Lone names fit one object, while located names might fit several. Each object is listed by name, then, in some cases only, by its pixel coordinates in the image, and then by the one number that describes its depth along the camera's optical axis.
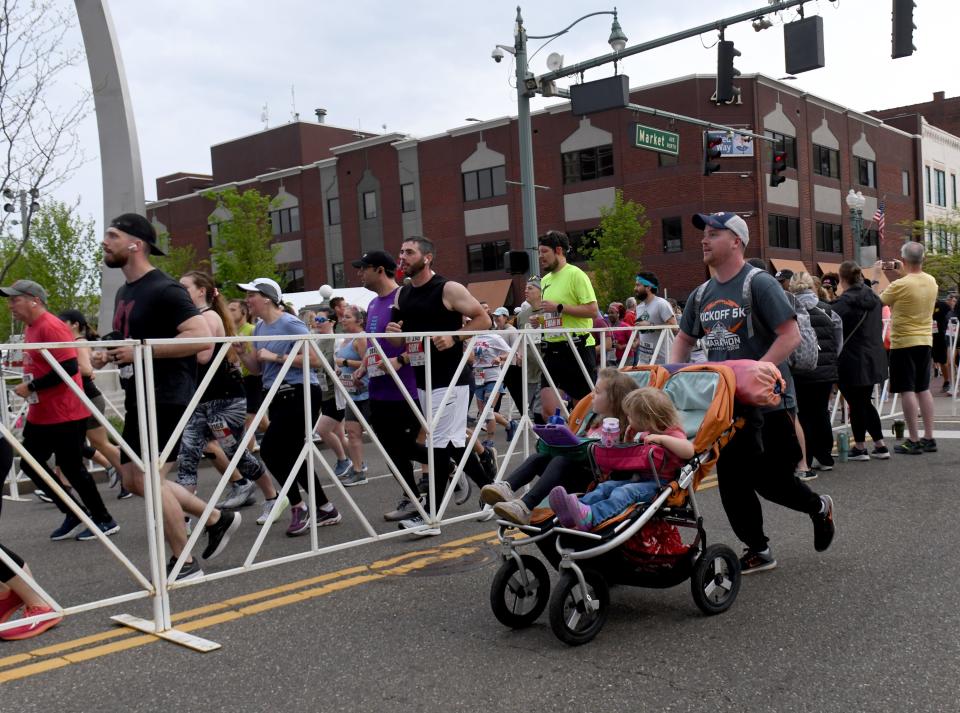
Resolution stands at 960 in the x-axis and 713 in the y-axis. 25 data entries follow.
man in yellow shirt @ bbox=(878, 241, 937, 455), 9.07
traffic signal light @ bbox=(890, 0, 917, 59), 13.48
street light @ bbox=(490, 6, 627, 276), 17.77
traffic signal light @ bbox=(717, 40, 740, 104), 15.79
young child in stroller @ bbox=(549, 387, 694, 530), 4.01
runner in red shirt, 6.45
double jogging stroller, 4.01
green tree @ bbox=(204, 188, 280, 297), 42.44
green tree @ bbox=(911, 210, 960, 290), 46.72
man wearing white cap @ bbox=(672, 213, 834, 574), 4.91
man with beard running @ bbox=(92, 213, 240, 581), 4.89
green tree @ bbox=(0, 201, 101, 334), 31.20
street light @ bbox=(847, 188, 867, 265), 27.55
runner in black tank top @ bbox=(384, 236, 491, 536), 6.48
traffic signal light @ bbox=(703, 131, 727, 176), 21.69
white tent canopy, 26.75
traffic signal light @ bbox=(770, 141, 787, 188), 23.23
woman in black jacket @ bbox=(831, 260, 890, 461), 8.91
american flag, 35.96
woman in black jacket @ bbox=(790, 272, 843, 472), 8.25
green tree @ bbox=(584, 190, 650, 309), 38.47
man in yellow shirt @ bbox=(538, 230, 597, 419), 7.82
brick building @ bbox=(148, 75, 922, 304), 39.88
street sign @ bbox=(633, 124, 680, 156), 19.66
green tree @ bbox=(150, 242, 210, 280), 40.46
